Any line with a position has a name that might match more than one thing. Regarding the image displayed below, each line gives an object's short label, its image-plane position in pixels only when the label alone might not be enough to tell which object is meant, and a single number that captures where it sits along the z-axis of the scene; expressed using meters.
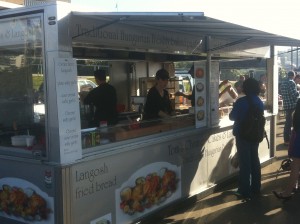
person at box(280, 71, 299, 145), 8.68
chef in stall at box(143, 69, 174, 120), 5.16
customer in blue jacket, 5.19
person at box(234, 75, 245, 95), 7.18
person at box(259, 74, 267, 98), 7.37
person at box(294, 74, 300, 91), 11.00
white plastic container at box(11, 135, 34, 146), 3.71
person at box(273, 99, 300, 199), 4.93
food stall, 3.43
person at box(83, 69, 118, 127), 4.76
